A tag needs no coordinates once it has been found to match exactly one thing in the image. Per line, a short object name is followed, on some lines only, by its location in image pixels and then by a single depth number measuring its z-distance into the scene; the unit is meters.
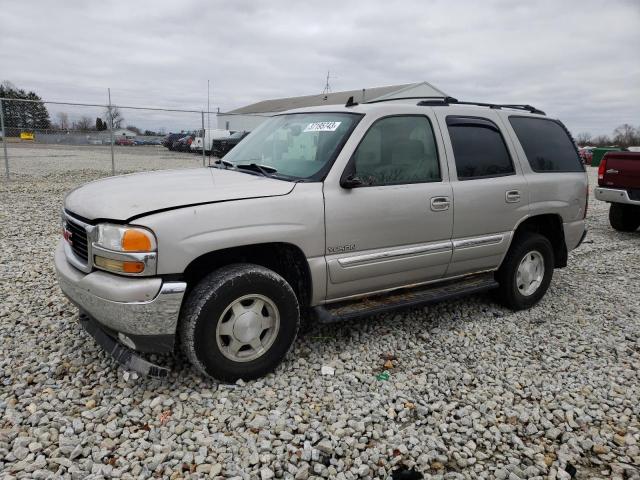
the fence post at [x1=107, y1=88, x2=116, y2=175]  12.87
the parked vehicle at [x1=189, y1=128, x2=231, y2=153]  23.41
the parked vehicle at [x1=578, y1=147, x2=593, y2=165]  36.36
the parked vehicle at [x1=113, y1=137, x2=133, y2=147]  19.83
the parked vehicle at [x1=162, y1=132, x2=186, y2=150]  25.45
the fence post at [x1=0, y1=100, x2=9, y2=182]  11.64
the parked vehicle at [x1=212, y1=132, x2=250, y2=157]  19.40
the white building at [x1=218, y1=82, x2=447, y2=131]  35.67
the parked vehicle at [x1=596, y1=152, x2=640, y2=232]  8.20
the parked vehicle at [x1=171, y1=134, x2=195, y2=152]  25.32
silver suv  2.85
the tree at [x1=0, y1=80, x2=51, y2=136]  13.00
